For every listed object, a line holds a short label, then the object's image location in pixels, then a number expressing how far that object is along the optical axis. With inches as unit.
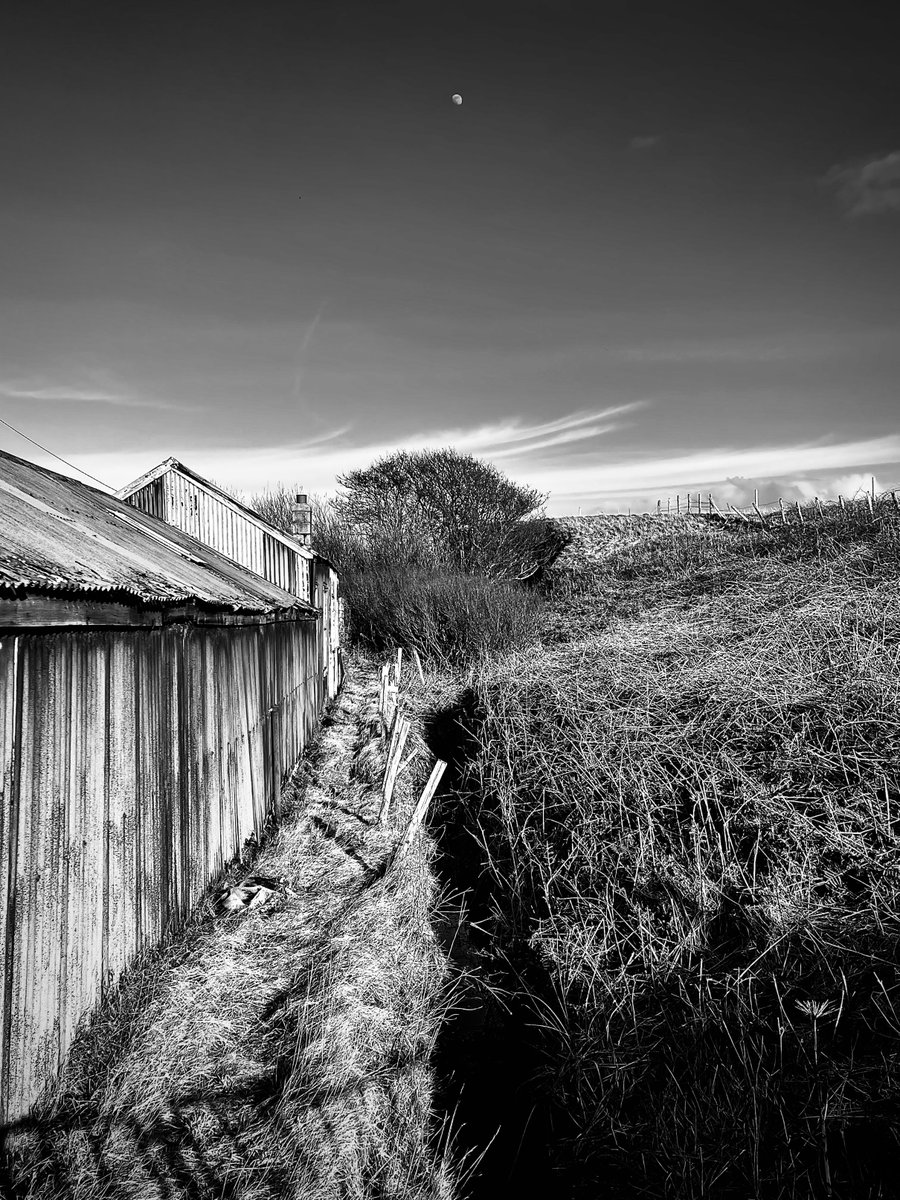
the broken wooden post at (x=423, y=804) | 305.1
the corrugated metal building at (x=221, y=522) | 577.9
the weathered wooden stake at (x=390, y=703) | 485.7
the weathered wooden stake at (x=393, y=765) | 346.0
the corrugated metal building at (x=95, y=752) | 132.1
